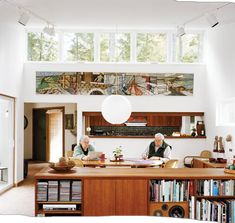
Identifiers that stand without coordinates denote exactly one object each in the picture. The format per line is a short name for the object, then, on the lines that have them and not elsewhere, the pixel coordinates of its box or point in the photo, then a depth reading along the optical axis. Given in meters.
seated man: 7.55
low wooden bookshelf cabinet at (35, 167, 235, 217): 4.74
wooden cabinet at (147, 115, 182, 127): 11.22
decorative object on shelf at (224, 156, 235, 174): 5.01
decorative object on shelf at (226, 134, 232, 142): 8.40
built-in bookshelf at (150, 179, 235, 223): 4.84
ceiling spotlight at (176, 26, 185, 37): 8.41
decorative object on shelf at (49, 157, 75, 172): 4.94
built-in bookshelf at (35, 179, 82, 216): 4.74
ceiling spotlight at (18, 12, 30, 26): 7.00
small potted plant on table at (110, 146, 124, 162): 7.41
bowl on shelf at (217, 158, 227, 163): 8.50
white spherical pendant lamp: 7.19
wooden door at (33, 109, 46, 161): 15.49
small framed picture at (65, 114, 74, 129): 14.27
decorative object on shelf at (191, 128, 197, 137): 10.44
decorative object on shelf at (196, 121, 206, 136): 10.38
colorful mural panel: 10.20
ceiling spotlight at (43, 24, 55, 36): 8.17
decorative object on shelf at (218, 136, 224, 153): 8.93
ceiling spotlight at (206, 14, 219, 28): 7.21
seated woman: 7.40
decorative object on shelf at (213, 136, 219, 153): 9.09
